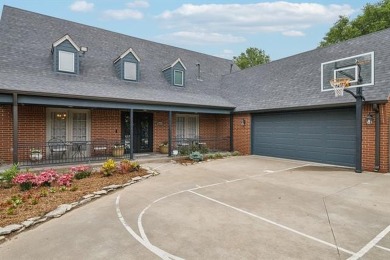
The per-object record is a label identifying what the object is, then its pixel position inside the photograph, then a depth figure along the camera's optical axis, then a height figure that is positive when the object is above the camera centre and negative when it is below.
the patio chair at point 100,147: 12.76 -0.94
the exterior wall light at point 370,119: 9.54 +0.37
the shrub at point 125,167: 9.21 -1.46
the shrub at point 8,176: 7.44 -1.44
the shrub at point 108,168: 8.83 -1.44
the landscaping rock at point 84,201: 6.09 -1.85
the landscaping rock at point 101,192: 6.81 -1.80
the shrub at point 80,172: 8.55 -1.55
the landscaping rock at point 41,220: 4.95 -1.89
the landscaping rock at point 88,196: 6.41 -1.80
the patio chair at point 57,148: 11.41 -0.88
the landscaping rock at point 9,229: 4.40 -1.86
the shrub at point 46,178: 7.17 -1.49
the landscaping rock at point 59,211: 5.26 -1.85
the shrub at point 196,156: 12.43 -1.41
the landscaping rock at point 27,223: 4.74 -1.86
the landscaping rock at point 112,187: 7.24 -1.78
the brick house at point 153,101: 10.31 +1.34
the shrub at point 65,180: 7.43 -1.59
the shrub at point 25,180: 6.96 -1.49
